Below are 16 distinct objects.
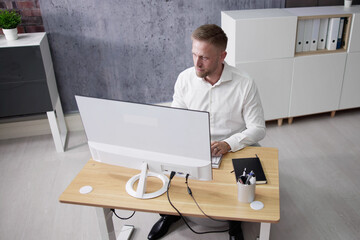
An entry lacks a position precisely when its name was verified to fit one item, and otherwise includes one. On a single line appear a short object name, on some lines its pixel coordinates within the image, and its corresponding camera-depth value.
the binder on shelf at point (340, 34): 3.17
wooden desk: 1.41
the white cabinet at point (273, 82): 3.15
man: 1.86
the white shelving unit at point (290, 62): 3.03
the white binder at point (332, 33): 3.14
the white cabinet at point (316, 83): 3.22
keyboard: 1.68
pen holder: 1.41
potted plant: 2.83
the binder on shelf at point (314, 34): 3.15
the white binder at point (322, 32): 3.17
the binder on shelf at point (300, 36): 3.12
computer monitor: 1.35
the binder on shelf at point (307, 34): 3.13
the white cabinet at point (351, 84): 3.30
